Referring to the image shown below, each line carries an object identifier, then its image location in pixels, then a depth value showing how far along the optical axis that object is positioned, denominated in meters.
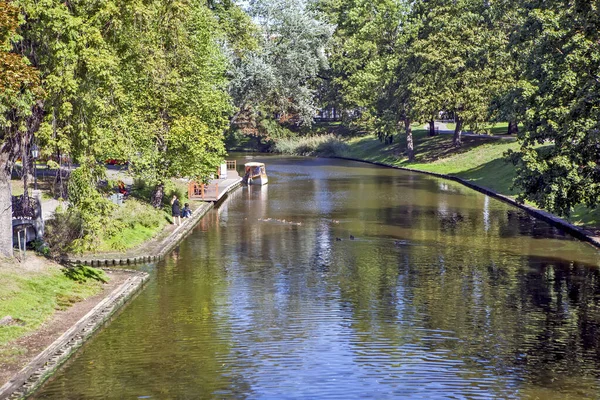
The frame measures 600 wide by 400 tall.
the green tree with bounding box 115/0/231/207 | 43.19
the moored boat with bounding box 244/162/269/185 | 75.50
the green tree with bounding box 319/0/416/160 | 99.25
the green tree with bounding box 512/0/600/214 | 35.41
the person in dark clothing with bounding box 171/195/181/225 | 46.78
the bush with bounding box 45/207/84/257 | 33.90
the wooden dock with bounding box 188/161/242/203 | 60.82
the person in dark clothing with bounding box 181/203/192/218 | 50.19
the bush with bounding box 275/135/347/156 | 119.69
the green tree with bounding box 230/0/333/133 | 107.12
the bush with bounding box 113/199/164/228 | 42.31
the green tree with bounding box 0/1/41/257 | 24.52
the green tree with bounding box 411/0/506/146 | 88.31
